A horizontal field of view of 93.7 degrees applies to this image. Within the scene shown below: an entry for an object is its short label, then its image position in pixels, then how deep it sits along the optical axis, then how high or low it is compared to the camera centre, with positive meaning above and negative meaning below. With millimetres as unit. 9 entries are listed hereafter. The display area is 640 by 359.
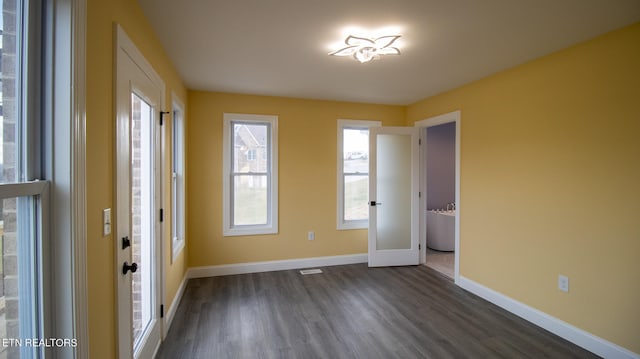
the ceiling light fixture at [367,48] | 2501 +1119
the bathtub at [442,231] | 5527 -1012
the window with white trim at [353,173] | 4734 +60
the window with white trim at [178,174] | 3495 +31
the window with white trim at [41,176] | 948 +2
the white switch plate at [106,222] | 1450 -222
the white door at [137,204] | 1655 -185
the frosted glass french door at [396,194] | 4609 -269
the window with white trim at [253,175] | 4301 +24
